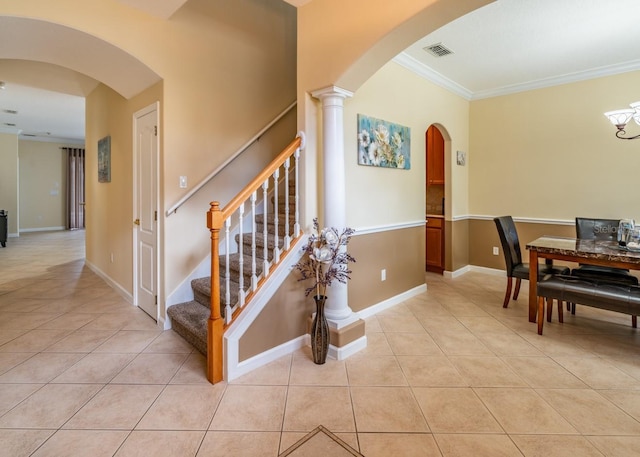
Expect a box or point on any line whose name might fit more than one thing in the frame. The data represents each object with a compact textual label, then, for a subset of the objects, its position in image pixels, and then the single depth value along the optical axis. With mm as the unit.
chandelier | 2912
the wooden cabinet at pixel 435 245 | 5047
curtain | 10328
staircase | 2527
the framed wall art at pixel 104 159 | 4281
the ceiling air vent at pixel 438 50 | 3465
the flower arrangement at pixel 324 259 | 2398
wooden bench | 2533
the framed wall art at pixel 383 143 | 3252
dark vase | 2410
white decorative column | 2580
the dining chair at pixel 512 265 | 3508
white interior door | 3141
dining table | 2643
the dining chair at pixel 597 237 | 3163
